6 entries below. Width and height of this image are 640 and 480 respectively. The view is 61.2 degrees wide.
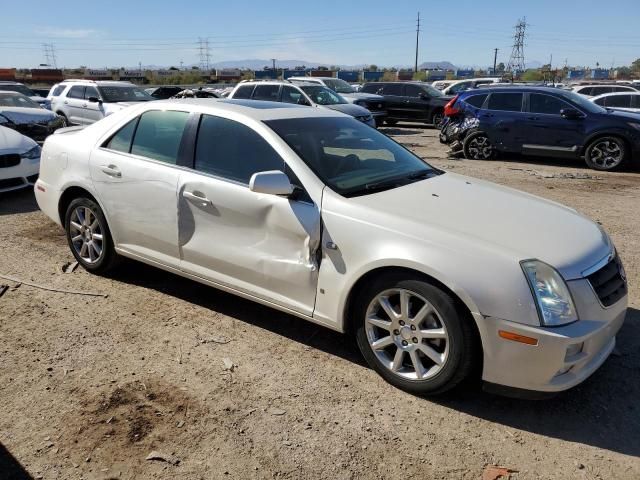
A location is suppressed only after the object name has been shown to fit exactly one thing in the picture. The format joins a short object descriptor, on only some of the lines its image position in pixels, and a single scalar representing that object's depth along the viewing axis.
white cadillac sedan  2.85
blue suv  10.92
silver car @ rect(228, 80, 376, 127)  15.28
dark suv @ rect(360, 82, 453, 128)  19.95
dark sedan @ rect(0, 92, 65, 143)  11.53
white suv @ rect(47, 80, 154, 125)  15.41
